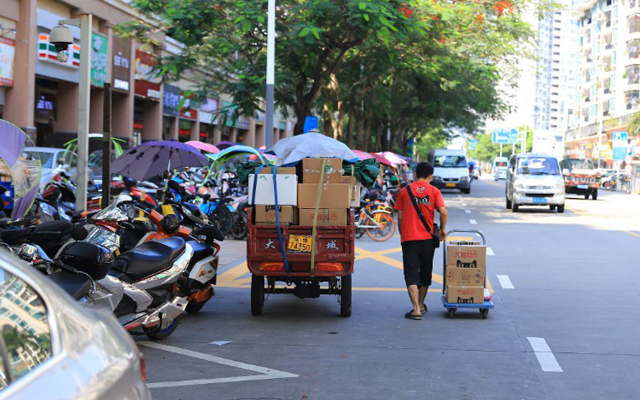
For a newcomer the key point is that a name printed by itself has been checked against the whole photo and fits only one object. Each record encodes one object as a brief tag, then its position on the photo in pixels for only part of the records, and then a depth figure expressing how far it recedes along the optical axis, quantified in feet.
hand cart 30.71
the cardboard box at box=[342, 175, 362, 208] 32.60
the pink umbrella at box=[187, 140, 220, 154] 78.53
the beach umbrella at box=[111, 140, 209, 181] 48.65
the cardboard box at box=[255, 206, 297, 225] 30.45
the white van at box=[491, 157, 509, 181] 287.69
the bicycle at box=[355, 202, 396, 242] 61.41
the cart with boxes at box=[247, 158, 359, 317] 30.14
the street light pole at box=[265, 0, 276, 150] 63.93
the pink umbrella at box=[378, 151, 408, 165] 101.56
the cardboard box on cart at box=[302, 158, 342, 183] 31.14
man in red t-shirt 30.76
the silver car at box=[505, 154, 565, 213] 93.91
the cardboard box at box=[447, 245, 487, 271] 31.09
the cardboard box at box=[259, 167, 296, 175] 30.81
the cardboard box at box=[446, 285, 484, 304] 30.83
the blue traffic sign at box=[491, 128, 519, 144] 299.58
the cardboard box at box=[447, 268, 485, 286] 30.94
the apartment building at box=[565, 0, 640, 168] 296.26
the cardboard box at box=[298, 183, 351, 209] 30.48
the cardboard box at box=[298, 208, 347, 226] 30.40
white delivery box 30.40
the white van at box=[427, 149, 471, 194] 147.13
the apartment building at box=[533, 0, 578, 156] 445.74
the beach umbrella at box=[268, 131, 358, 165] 32.91
